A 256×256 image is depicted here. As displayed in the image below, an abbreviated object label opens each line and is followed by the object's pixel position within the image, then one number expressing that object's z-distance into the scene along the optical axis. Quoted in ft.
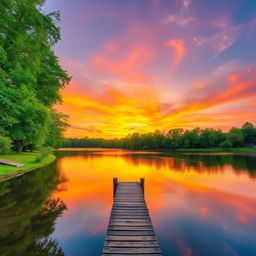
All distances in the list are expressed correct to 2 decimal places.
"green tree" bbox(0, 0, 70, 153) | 45.09
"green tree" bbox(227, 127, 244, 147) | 305.24
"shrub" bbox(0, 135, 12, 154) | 49.93
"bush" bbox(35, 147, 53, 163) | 86.42
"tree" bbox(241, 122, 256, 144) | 340.18
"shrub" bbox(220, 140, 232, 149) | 293.68
